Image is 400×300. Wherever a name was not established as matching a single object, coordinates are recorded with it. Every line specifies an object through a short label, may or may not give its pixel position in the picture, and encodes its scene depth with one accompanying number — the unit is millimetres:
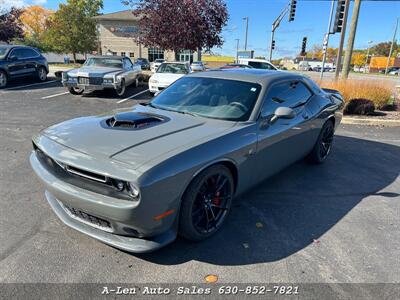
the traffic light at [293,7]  20000
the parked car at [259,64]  19088
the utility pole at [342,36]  13219
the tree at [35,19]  66875
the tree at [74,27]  35969
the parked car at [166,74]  11078
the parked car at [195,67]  14819
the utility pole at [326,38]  15822
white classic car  10578
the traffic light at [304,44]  24162
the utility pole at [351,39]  12712
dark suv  12359
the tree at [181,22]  15312
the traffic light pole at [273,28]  24122
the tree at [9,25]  24781
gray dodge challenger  2295
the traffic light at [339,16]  13047
